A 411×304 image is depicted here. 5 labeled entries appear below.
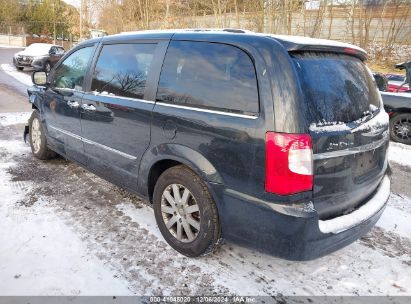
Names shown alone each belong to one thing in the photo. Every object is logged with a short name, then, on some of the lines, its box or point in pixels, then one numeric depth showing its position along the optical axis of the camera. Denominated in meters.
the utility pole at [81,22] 35.45
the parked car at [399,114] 7.15
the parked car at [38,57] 19.81
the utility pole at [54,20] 48.54
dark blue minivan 2.38
